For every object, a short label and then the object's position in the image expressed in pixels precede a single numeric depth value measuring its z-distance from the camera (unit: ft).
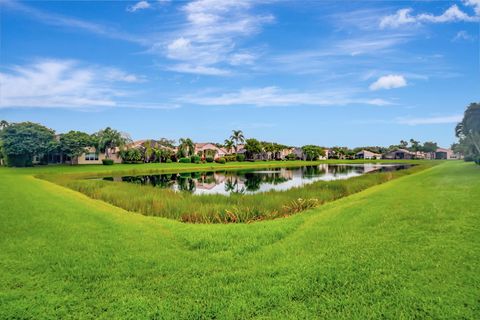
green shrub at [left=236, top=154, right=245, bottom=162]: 299.07
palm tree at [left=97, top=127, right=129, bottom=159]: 218.59
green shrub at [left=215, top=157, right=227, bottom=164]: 264.91
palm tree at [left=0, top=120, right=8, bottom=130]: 249.32
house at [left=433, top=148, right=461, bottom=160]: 392.02
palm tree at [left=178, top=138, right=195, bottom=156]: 265.95
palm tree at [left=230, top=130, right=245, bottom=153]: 337.11
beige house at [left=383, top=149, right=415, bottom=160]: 391.04
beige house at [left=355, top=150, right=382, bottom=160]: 430.20
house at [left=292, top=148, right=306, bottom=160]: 392.06
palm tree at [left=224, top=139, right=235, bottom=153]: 335.88
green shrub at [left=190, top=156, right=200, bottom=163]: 253.57
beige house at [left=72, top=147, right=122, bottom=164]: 217.60
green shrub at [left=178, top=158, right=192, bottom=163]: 249.98
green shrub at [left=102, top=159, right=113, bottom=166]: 209.05
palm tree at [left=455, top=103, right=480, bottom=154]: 124.16
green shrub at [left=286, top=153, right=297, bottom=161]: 373.40
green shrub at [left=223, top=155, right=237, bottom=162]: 288.92
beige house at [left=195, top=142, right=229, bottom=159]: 299.99
